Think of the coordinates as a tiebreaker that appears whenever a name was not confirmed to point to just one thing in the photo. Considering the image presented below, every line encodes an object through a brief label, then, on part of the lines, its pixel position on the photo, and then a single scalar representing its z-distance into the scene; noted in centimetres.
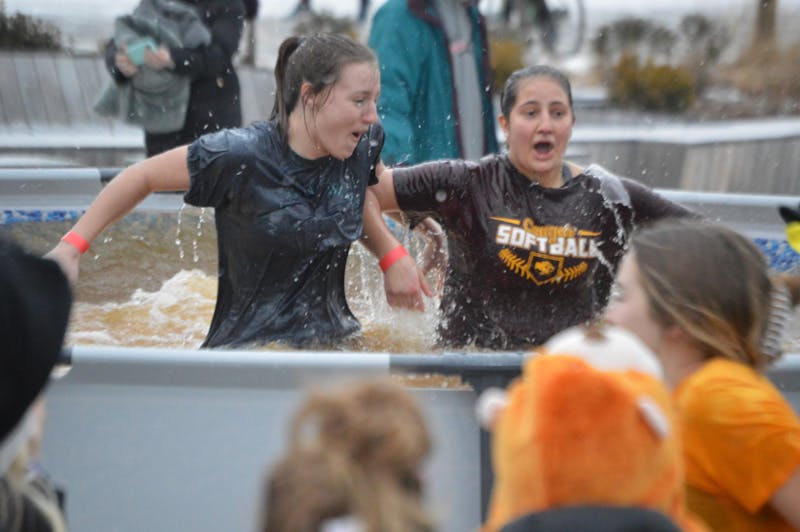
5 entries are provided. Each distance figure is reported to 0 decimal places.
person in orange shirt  825
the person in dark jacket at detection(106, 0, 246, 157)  1098
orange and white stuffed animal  694
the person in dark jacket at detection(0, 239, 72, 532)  741
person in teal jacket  1033
